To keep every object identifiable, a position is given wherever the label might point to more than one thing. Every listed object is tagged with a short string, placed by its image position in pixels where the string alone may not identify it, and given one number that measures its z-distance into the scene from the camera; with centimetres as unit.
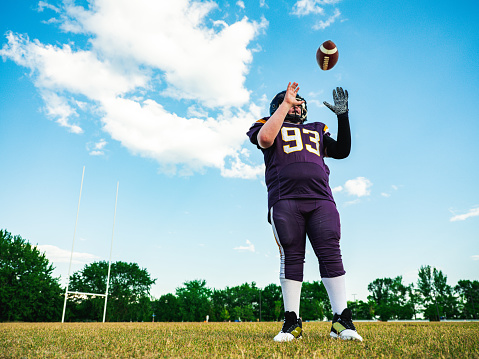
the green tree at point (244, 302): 5269
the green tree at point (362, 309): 6292
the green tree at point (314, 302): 5366
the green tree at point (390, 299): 5759
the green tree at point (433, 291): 4725
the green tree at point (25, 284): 2845
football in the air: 340
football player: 246
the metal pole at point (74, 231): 1411
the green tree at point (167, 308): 5038
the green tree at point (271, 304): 5397
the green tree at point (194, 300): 4941
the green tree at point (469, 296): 5262
